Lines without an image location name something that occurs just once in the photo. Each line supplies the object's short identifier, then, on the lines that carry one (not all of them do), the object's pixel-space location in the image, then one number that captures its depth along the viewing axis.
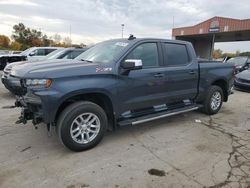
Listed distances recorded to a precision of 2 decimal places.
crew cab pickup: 3.50
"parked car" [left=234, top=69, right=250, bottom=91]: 9.69
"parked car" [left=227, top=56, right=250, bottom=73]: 12.73
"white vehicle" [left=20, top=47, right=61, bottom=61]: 14.54
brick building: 26.38
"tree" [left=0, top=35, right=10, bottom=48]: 59.95
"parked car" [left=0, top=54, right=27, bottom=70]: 12.50
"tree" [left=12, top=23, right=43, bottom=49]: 56.82
